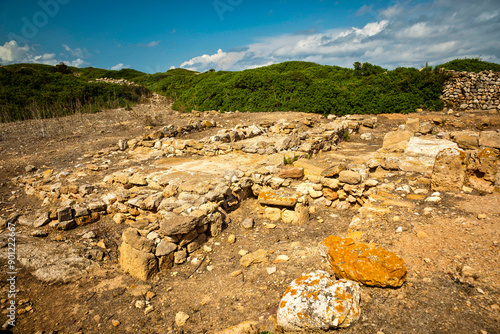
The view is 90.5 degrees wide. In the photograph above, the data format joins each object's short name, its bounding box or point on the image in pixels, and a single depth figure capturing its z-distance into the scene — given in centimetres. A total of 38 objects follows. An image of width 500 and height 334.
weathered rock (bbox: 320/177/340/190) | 558
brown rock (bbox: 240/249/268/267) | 399
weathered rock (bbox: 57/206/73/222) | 488
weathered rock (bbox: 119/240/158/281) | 386
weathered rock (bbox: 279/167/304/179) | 617
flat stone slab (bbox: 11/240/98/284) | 367
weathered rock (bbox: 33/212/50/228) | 494
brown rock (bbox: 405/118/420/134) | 1046
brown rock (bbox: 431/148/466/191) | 488
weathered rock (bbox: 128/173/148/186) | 607
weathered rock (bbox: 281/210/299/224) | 512
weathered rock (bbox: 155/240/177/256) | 412
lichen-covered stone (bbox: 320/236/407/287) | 282
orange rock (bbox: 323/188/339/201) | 561
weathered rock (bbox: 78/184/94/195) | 584
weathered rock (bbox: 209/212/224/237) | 485
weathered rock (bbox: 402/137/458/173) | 608
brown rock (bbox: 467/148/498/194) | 467
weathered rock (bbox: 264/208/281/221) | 531
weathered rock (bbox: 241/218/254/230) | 509
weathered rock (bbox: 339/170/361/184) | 554
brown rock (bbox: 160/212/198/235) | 423
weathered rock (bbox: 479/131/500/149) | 716
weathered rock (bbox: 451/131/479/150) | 750
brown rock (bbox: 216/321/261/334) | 264
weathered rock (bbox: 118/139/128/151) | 913
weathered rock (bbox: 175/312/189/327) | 308
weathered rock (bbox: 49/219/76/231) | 487
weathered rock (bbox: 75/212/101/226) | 510
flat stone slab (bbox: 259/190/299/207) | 527
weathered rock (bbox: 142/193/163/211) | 523
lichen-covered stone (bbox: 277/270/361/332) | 245
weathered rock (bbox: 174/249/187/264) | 423
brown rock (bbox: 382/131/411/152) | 767
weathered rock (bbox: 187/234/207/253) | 447
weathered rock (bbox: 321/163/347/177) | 586
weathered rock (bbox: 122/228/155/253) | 399
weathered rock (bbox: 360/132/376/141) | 1137
